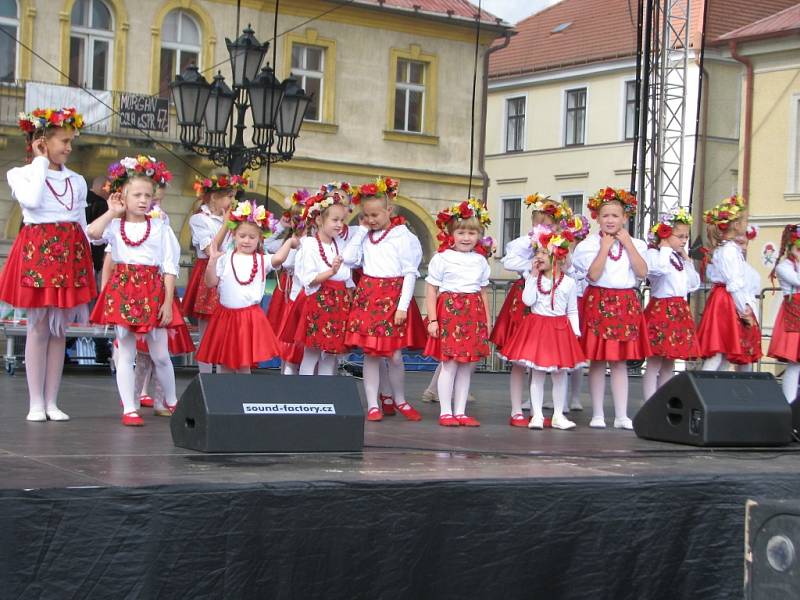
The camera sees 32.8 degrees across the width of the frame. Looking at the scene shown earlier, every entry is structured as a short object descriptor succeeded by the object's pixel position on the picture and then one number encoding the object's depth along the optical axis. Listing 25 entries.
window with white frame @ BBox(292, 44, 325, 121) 23.06
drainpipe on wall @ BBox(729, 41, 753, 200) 26.17
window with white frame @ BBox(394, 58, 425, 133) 24.05
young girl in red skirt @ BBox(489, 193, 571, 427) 7.77
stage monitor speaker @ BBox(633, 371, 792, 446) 6.52
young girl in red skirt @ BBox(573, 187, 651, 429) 7.72
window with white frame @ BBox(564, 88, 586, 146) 33.19
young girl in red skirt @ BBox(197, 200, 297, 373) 7.46
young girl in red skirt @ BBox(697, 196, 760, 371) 8.87
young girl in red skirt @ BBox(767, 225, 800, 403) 9.08
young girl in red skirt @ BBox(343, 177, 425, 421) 7.62
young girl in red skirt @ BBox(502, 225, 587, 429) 7.46
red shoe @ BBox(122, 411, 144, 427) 6.77
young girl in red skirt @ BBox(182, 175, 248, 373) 8.48
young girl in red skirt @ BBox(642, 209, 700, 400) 8.24
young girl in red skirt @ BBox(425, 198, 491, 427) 7.47
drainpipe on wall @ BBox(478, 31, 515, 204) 24.52
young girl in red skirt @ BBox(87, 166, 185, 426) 6.75
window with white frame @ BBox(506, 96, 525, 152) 34.72
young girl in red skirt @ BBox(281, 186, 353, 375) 7.80
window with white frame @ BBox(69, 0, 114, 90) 20.77
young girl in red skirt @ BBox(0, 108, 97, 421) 6.63
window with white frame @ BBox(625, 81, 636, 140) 31.80
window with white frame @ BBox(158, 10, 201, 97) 21.55
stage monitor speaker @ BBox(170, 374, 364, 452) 5.30
